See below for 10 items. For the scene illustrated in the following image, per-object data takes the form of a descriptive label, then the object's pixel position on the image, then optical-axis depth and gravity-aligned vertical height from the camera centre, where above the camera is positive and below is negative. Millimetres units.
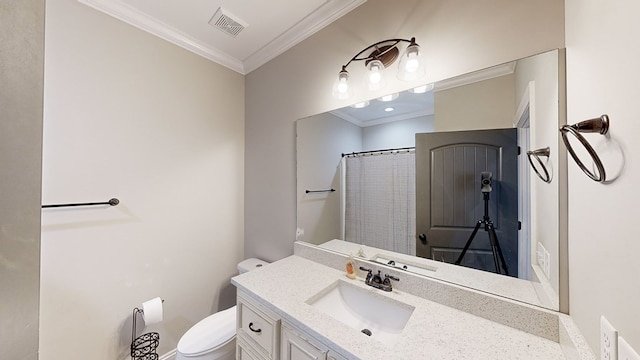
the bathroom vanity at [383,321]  756 -547
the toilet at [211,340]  1291 -934
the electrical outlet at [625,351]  430 -330
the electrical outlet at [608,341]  501 -359
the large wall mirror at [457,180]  873 +7
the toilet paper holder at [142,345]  1519 -1104
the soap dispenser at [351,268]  1296 -488
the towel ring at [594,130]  530 +123
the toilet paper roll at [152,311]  1479 -845
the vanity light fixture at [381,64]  1139 +621
